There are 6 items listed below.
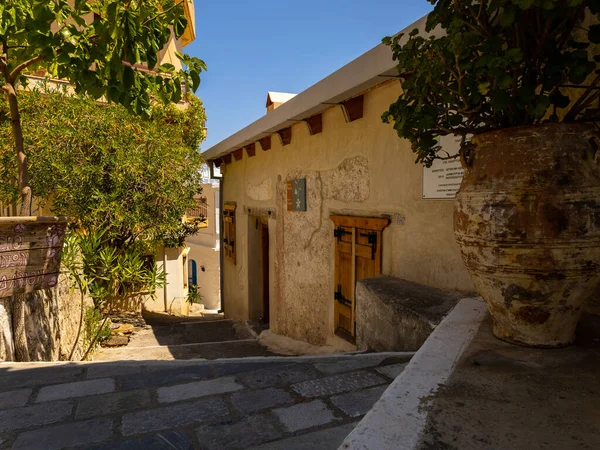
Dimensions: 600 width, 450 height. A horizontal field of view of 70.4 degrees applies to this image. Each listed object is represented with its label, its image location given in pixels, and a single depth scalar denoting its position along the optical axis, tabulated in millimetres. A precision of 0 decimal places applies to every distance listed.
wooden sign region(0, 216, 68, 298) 2873
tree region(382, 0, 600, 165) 1534
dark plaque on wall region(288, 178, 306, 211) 5350
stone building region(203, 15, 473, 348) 3291
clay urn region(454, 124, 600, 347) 1515
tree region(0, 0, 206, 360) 2330
